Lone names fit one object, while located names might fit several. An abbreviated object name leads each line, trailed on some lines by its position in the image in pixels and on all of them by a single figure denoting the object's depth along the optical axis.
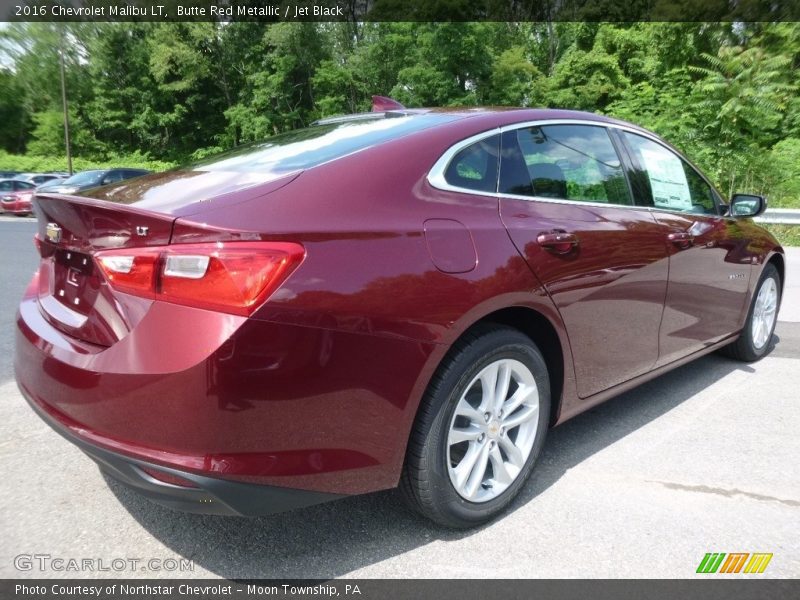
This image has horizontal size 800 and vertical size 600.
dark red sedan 1.79
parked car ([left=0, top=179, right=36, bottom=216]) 21.08
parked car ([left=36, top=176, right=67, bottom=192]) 20.26
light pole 36.53
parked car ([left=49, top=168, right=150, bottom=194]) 19.00
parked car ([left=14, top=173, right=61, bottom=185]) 25.71
